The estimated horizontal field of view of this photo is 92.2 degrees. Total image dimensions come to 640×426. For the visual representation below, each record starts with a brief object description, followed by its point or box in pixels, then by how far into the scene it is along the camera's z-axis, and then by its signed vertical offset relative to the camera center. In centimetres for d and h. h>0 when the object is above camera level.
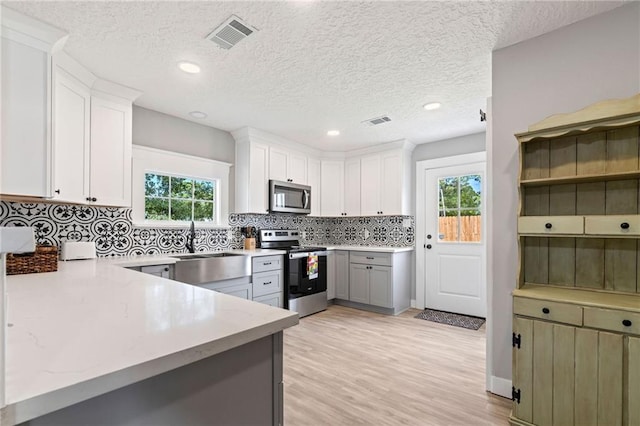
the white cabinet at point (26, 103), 180 +67
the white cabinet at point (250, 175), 386 +49
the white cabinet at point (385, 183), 438 +45
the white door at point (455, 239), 400 -34
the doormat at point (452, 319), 369 -133
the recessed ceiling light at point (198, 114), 331 +109
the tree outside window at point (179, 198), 329 +17
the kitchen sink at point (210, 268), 284 -54
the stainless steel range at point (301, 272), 387 -78
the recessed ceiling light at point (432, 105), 304 +109
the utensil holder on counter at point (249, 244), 393 -39
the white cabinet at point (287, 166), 415 +68
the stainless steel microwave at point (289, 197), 406 +23
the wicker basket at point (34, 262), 185 -31
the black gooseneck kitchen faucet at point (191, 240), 344 -31
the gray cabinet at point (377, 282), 411 -95
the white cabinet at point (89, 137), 221 +61
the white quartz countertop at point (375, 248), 412 -49
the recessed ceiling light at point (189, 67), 231 +113
